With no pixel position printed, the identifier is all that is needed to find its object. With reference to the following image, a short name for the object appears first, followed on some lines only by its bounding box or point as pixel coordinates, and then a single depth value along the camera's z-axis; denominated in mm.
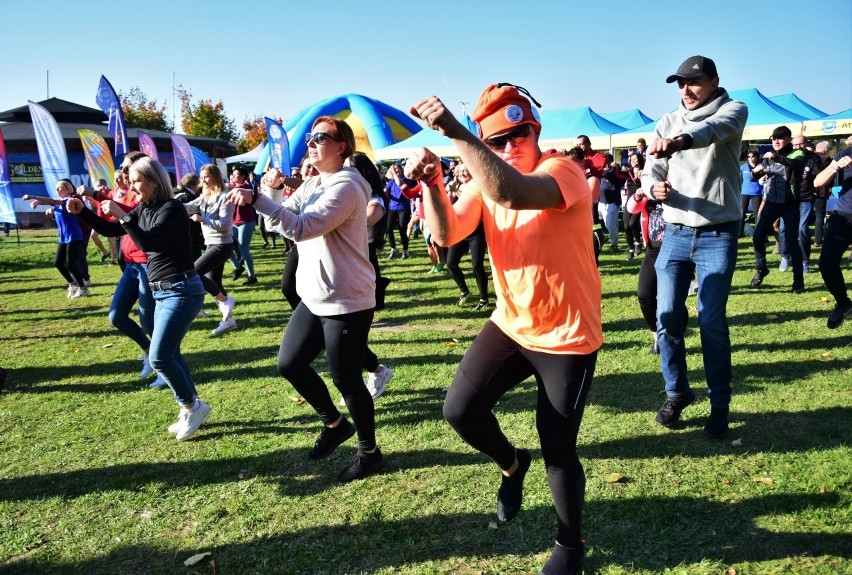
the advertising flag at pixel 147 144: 17484
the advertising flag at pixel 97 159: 15406
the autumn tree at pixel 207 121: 58969
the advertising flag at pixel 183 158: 22491
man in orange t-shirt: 2553
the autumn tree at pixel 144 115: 60344
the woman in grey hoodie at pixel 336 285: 3641
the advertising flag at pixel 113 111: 14391
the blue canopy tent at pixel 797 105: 20922
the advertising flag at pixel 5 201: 13320
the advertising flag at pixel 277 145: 15594
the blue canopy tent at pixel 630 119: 26797
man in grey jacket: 4000
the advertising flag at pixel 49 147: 13930
